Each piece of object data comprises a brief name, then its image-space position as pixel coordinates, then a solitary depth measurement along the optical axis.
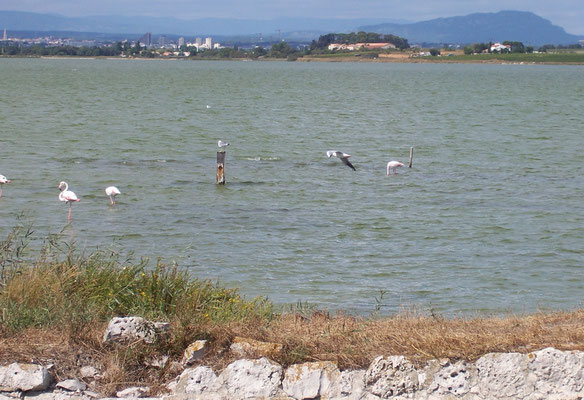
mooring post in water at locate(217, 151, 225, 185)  46.03
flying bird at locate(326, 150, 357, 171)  37.32
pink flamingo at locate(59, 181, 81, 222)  37.37
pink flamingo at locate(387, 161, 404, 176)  52.00
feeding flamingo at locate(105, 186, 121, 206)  39.62
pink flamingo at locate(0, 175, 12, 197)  40.99
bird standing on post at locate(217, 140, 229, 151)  56.62
